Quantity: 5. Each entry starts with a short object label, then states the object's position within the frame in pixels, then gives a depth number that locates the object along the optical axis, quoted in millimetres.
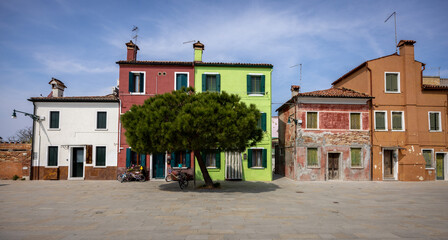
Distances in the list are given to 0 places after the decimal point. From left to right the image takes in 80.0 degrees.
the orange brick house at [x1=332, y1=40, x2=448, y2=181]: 20734
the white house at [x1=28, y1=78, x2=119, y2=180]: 19750
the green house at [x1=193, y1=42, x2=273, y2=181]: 20141
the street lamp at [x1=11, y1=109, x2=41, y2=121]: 18569
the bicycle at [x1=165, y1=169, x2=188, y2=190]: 15625
